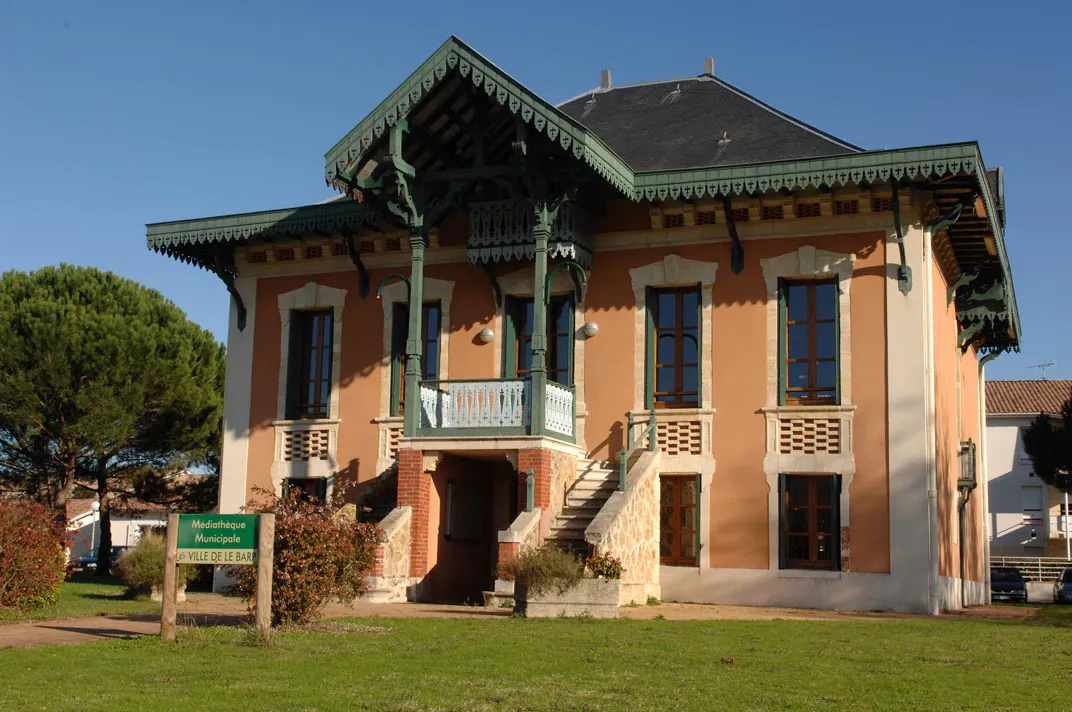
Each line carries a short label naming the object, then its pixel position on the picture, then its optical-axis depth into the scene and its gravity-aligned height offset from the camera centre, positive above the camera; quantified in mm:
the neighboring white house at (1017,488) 52406 +1970
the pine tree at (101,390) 27672 +2901
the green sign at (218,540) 11398 -213
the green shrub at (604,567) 14812 -515
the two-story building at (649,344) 17531 +2868
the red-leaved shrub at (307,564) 11883 -447
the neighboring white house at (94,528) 56372 -667
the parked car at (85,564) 31234 -1544
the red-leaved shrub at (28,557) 14742 -539
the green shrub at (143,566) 17719 -745
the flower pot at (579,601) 13914 -879
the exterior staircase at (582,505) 16859 +289
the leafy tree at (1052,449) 37688 +2645
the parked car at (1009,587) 33344 -1474
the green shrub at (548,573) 13898 -560
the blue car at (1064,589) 33750 -1539
